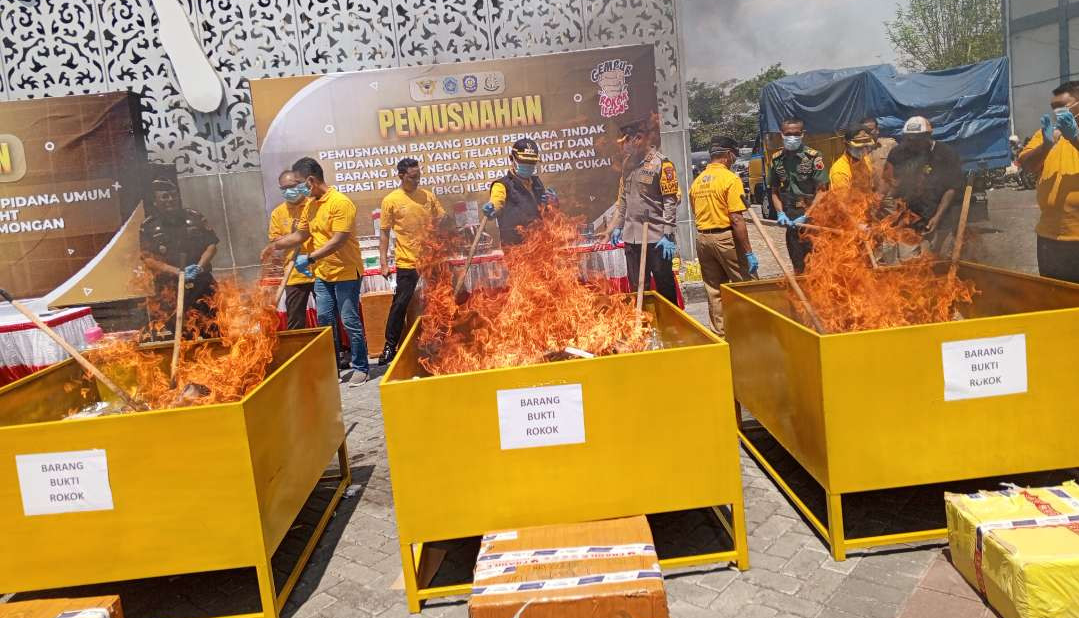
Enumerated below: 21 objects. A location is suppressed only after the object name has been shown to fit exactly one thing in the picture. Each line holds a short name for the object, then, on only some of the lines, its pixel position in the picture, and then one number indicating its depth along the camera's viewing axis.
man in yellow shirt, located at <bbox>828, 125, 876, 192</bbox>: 7.55
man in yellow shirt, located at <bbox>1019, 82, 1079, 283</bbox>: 5.38
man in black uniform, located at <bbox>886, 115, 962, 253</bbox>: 6.82
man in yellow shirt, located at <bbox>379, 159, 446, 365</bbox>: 8.01
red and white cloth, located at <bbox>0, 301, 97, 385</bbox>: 6.75
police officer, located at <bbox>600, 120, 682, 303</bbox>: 7.89
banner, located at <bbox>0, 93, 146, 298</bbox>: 9.51
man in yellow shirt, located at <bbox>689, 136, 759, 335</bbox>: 7.36
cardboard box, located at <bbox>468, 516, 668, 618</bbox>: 2.52
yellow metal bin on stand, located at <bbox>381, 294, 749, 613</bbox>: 3.18
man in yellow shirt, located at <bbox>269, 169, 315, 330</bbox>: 7.86
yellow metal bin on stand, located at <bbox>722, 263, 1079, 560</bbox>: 3.22
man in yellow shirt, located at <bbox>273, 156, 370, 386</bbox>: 7.61
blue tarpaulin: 13.51
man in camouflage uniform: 8.07
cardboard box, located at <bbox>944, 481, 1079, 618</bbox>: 2.52
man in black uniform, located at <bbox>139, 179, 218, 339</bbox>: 7.35
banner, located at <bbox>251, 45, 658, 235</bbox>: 9.31
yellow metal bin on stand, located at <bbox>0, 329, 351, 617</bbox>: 3.06
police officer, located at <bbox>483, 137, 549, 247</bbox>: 7.73
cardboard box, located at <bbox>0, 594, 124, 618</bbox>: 2.94
